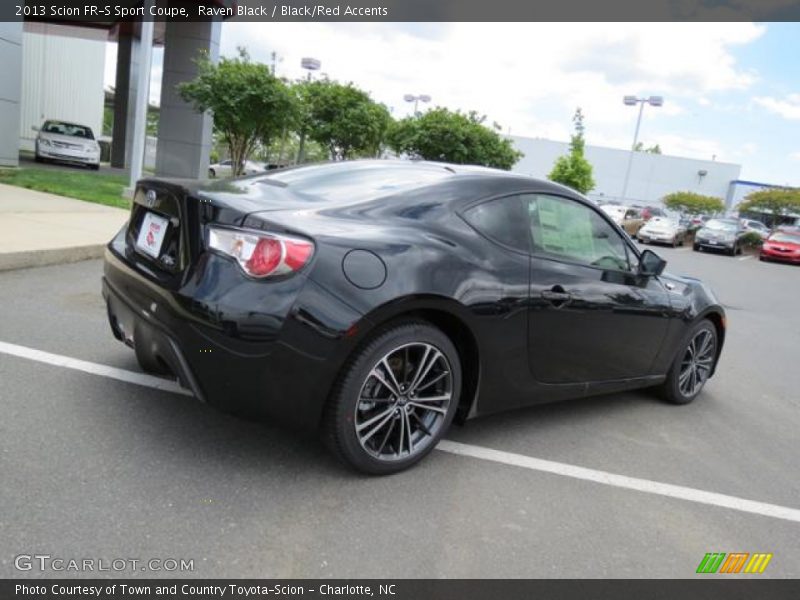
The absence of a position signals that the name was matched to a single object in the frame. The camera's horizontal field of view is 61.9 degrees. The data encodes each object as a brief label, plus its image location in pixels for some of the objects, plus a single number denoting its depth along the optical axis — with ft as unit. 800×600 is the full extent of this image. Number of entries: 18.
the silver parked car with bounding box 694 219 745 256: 85.56
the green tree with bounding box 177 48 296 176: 44.83
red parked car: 82.43
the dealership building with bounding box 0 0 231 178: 50.01
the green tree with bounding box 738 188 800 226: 162.20
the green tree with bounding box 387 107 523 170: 79.66
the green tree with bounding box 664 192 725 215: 182.80
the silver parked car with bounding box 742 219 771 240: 126.72
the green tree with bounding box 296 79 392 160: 70.54
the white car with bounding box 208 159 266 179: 104.93
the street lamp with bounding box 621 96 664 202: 134.92
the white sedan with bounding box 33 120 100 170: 70.54
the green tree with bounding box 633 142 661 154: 362.14
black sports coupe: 9.21
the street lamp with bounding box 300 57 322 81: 87.81
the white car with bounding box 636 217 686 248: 88.33
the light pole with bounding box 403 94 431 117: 126.37
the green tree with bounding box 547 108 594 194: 102.54
